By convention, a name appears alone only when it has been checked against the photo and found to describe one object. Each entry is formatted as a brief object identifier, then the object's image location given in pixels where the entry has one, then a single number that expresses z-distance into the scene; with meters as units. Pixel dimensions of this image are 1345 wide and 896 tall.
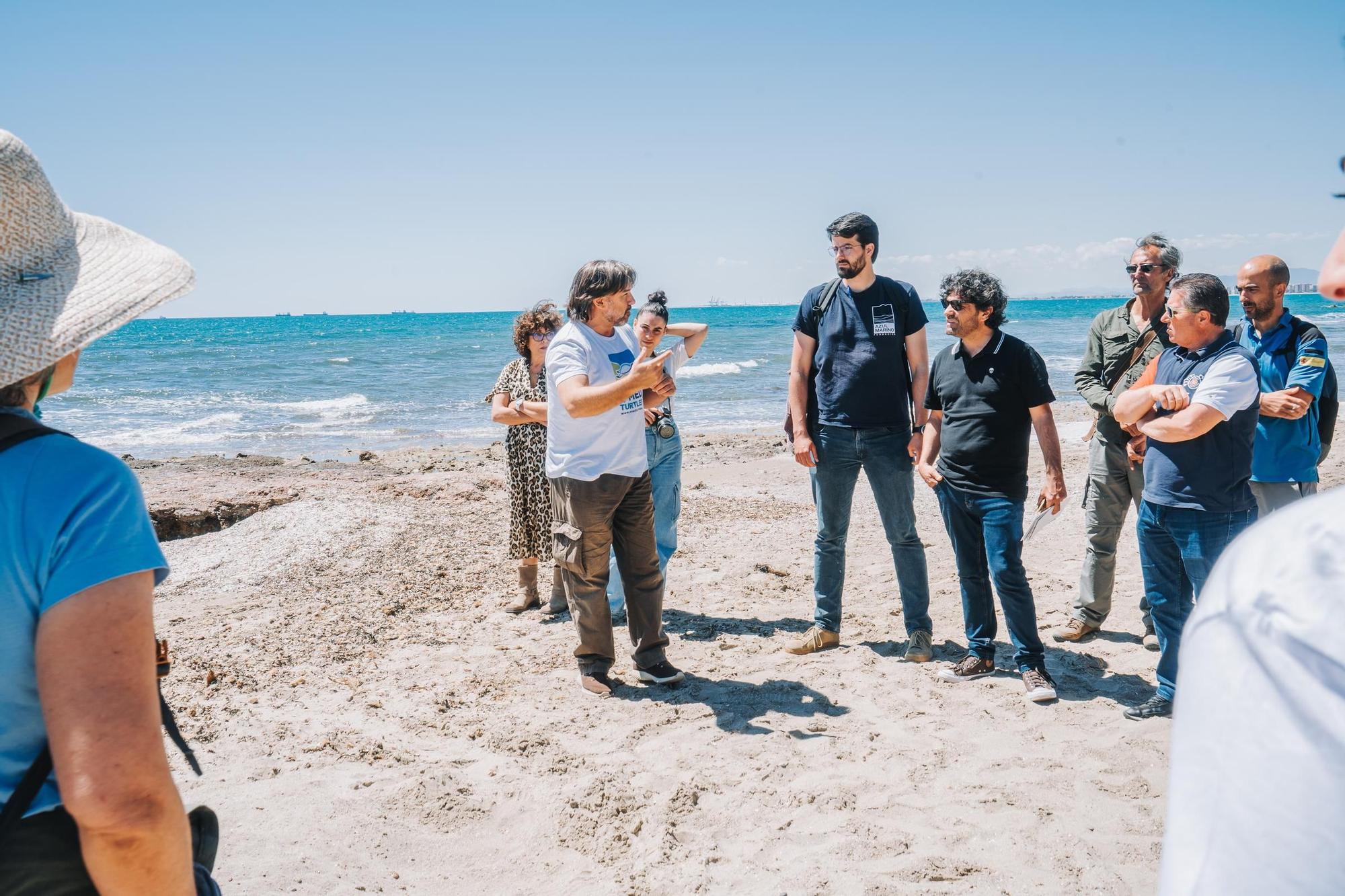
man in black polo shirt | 4.26
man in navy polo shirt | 3.63
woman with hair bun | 5.36
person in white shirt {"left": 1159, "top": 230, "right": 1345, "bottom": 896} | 0.43
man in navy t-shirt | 4.71
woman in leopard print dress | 5.50
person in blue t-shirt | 1.12
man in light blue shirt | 4.30
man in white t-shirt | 4.29
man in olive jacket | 4.72
